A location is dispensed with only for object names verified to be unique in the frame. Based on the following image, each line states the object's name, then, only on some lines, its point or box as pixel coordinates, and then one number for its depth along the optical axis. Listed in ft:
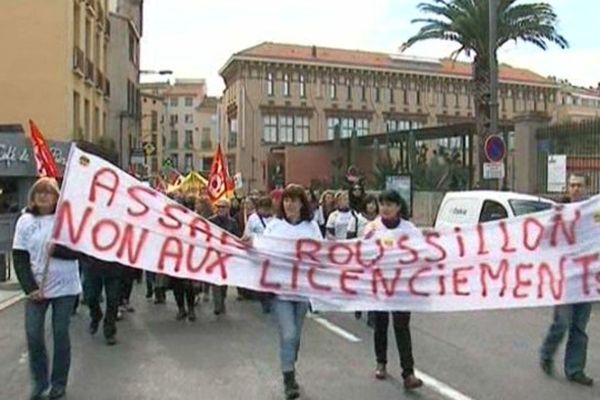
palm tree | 87.20
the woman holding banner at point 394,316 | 24.81
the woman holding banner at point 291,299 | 23.98
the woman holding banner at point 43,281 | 22.88
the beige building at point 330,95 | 302.04
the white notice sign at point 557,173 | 73.05
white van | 49.73
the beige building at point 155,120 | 366.24
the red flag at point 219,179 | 68.43
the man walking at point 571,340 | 25.67
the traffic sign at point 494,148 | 60.75
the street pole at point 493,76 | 63.77
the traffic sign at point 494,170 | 61.36
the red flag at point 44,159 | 54.95
